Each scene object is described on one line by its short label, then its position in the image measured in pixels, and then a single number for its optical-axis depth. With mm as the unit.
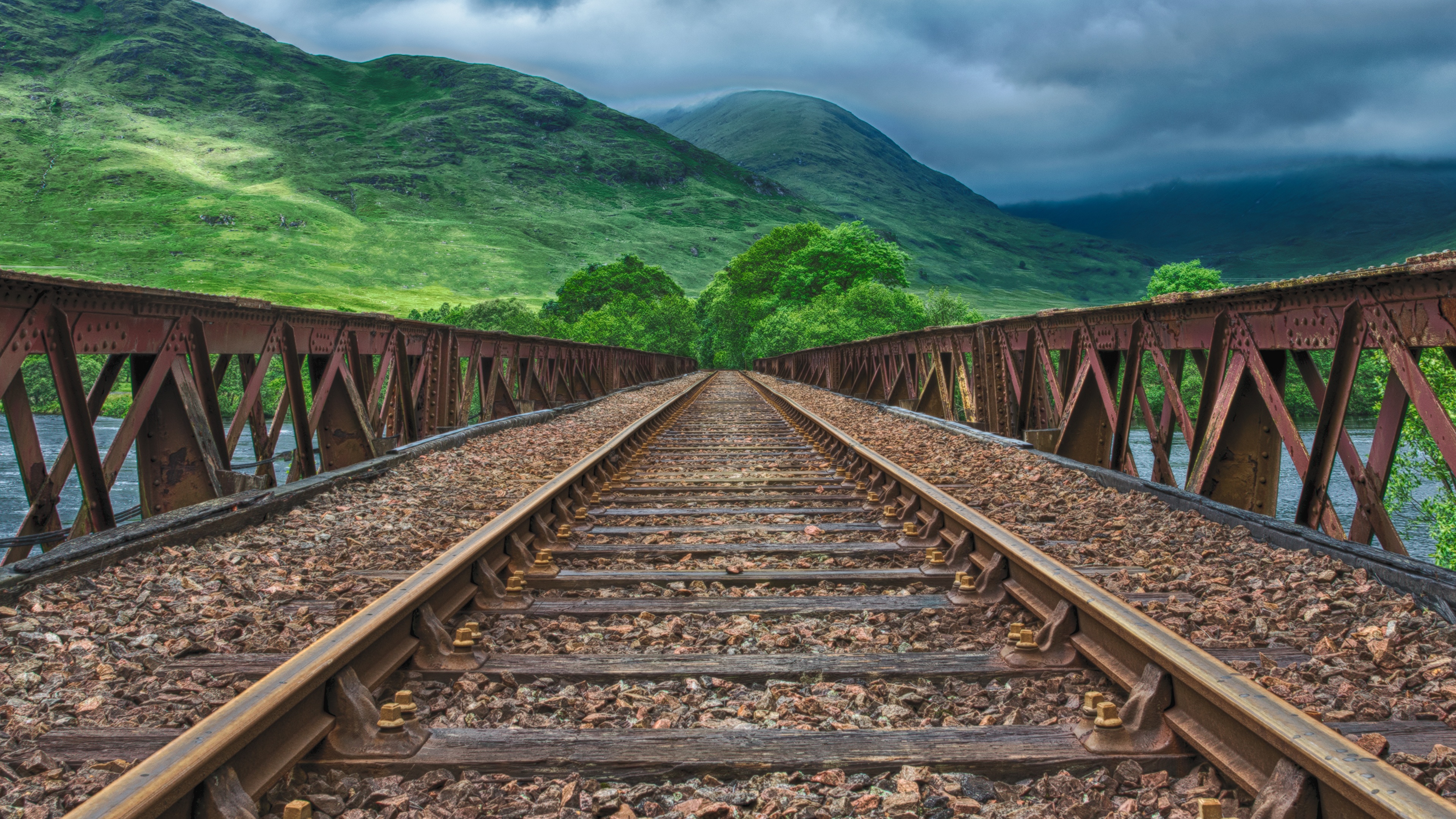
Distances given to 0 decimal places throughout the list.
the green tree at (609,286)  95812
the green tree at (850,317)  43812
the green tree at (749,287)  72750
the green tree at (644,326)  63188
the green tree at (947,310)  56219
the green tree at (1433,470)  14047
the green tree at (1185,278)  80000
